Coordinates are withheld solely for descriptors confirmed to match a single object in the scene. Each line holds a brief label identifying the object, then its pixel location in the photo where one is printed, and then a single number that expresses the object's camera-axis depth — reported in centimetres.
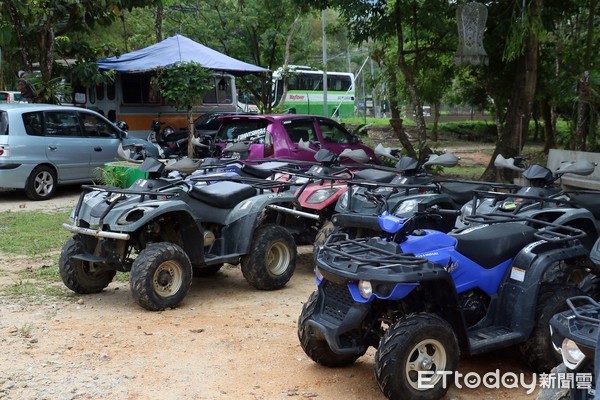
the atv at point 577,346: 336
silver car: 1334
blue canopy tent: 1905
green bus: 3858
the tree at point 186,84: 1708
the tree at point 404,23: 1383
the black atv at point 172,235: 677
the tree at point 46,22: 1600
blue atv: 450
